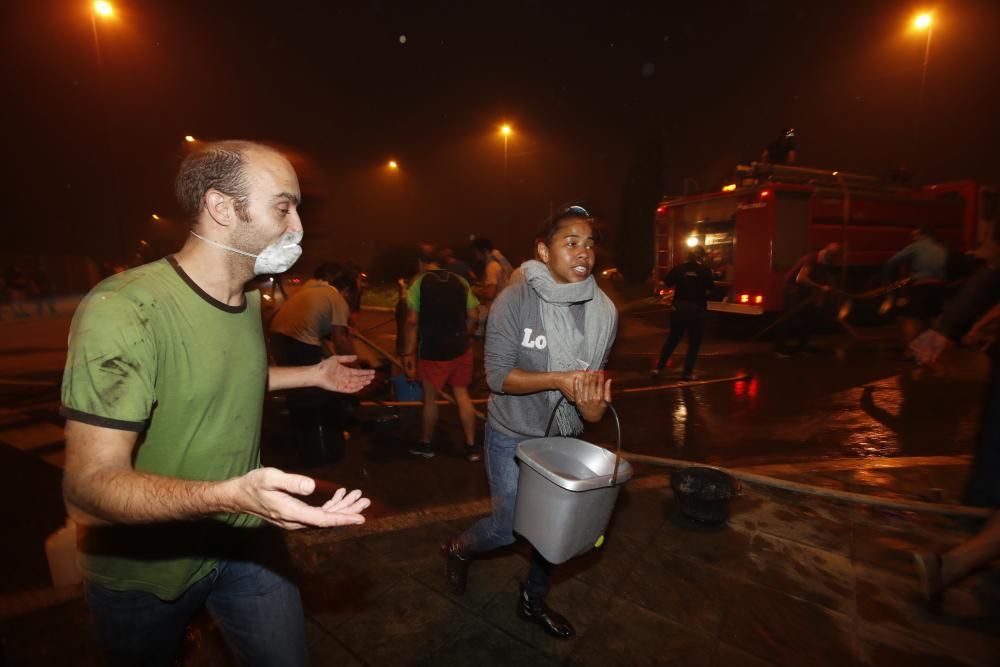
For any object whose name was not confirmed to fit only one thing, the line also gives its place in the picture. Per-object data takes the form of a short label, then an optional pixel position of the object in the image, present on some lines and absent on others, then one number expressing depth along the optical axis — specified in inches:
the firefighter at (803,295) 360.5
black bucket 135.5
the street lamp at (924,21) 492.1
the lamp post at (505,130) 719.1
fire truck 411.5
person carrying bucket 92.7
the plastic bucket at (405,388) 232.8
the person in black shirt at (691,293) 294.5
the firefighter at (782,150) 449.1
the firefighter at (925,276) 341.1
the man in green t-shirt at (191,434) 48.2
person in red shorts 185.8
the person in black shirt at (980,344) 122.6
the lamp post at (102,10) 385.4
